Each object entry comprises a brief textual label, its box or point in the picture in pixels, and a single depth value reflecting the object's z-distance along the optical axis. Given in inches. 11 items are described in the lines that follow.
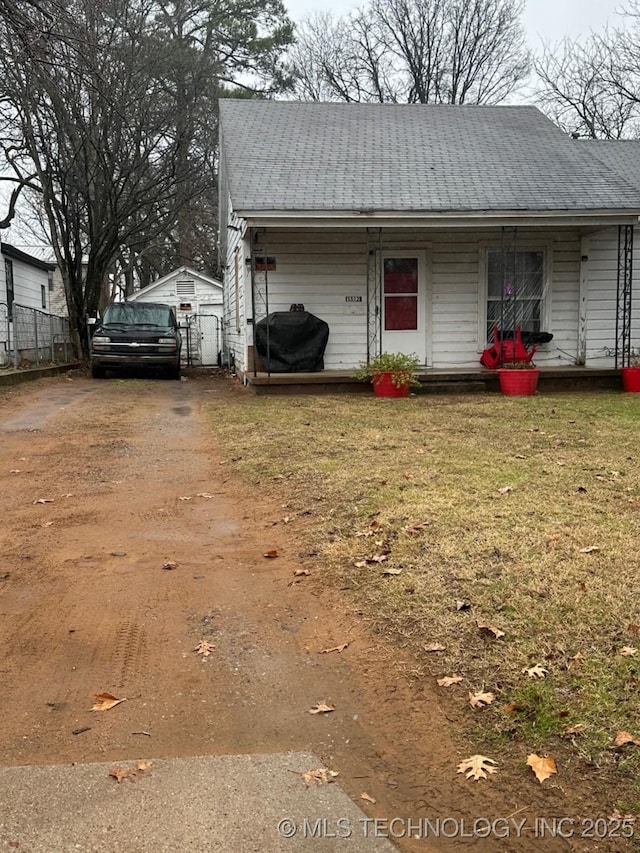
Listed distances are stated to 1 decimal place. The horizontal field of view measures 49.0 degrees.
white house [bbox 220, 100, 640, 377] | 474.9
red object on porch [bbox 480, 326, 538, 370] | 472.7
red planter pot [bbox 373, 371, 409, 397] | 433.7
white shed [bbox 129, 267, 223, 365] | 994.1
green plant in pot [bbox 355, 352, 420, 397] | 430.9
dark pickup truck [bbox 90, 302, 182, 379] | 613.6
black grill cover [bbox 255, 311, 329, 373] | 481.4
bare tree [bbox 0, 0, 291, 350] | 626.8
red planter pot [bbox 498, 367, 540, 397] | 444.5
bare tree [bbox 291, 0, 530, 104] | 1152.8
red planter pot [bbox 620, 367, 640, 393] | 456.1
